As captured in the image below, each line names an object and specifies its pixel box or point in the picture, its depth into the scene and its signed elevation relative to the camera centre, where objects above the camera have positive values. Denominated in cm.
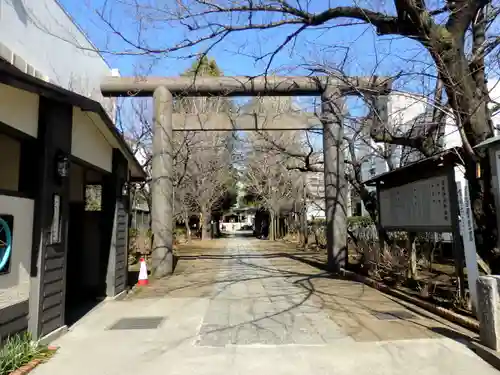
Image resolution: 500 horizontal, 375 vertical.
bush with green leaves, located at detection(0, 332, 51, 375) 496 -128
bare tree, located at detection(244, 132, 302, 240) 3441 +441
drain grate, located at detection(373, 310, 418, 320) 780 -141
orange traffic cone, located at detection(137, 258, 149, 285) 1248 -97
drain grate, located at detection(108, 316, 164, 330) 743 -141
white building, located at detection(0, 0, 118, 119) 938 +495
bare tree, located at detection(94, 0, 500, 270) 762 +317
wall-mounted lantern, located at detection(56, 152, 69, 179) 649 +109
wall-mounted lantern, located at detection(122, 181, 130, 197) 1063 +124
